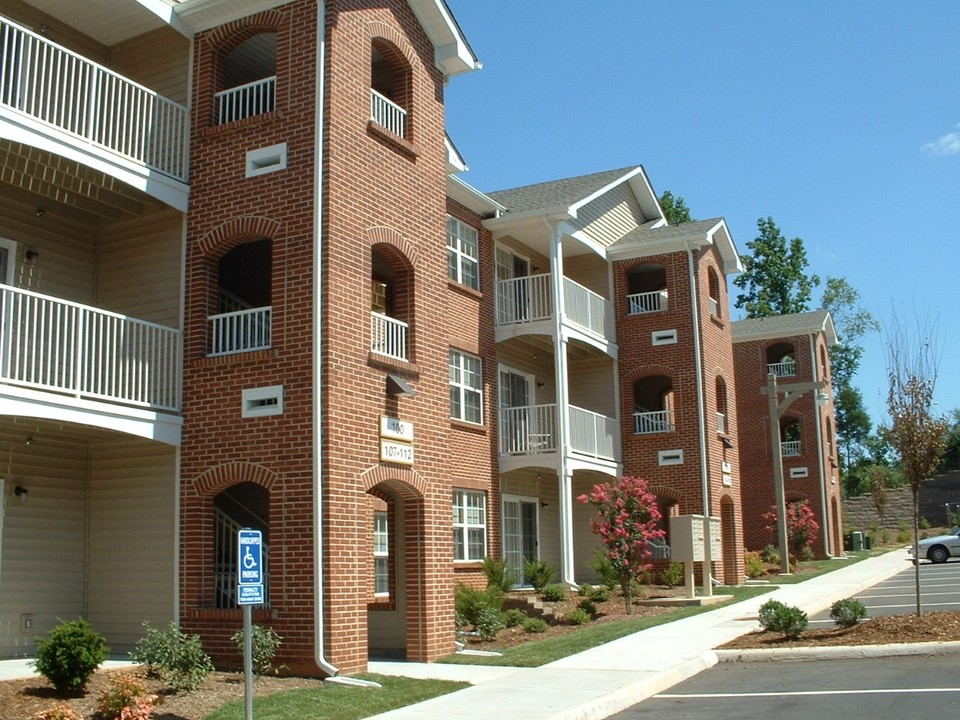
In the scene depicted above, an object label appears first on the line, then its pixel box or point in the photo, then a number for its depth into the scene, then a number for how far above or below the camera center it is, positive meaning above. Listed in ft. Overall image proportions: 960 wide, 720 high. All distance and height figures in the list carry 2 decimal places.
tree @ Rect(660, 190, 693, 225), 198.11 +55.40
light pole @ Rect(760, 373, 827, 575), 105.70 +6.69
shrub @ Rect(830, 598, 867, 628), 49.98 -5.39
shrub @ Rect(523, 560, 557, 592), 75.00 -4.79
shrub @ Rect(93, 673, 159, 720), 33.14 -5.79
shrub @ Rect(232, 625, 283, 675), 42.73 -5.38
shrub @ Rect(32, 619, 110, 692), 36.94 -4.84
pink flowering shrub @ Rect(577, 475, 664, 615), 70.28 -1.49
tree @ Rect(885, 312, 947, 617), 50.96 +3.10
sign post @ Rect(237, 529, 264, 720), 29.76 -1.76
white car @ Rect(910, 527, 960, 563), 126.52 -6.22
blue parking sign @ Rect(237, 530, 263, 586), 30.25 -1.28
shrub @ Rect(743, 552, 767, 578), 103.19 -6.42
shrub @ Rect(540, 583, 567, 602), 71.31 -5.87
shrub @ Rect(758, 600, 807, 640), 48.96 -5.56
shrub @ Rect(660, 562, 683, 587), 86.07 -5.85
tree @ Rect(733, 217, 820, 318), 223.10 +47.17
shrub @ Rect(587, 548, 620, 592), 74.03 -4.62
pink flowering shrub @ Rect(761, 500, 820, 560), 124.16 -3.46
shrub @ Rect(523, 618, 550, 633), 62.39 -7.00
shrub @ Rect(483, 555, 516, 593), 70.54 -4.49
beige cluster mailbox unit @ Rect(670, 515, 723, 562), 74.18 -2.48
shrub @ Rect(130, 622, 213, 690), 40.11 -5.40
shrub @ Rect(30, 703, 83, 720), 30.83 -5.67
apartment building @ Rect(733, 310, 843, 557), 138.82 +9.51
